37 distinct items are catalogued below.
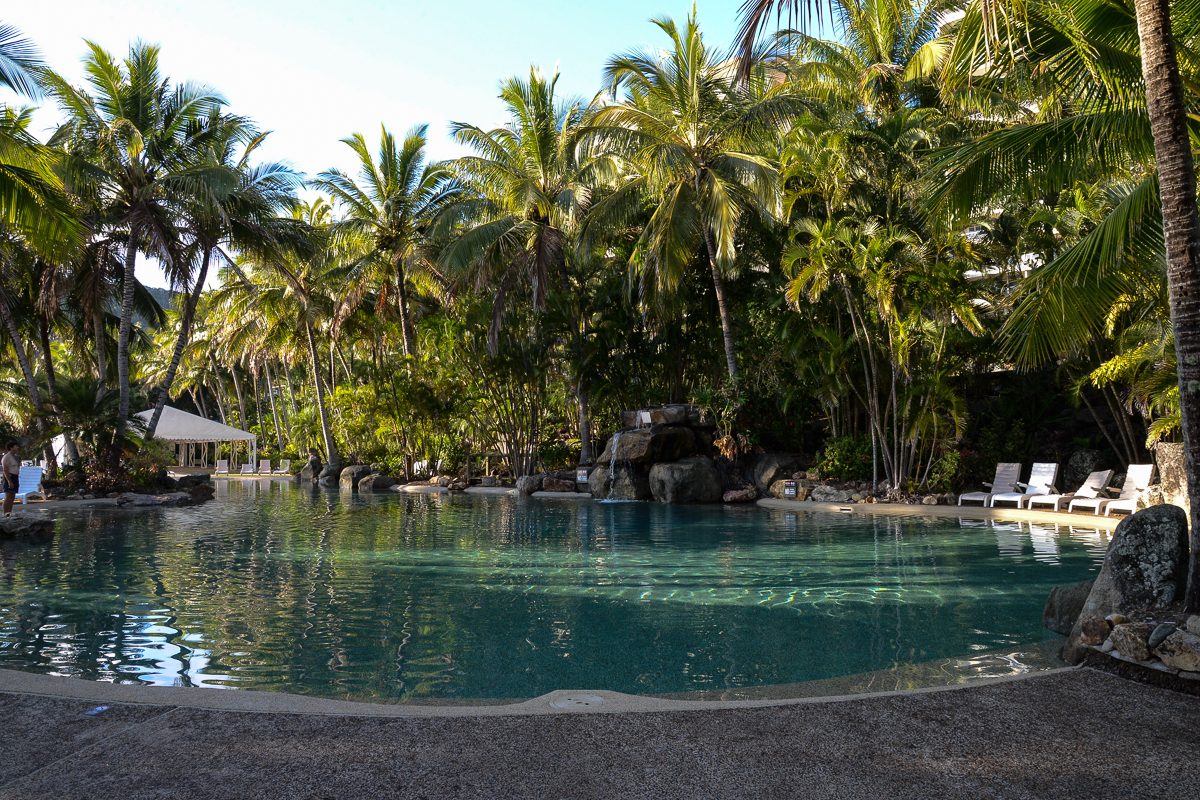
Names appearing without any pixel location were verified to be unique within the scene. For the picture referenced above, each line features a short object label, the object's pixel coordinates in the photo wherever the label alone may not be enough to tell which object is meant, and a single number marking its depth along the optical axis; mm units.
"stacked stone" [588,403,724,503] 17750
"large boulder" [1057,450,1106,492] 15109
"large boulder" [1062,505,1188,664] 4531
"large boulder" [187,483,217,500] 20281
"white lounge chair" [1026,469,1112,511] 12383
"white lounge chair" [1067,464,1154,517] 11531
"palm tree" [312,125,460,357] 26359
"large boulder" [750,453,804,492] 17891
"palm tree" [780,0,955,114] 19172
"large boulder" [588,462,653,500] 18703
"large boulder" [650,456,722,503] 17656
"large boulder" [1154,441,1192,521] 9859
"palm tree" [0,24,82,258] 9805
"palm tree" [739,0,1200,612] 4344
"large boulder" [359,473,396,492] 25633
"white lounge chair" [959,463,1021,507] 13711
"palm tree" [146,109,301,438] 19125
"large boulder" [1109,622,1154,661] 4012
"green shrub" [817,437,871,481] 16391
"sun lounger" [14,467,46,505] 15375
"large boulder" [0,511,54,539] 10945
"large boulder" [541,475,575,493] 20844
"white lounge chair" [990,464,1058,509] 13086
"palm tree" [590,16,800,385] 16812
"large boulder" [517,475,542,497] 21328
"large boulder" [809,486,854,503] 15582
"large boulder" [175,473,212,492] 20998
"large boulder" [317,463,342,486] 29834
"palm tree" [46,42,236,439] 17391
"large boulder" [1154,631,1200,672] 3789
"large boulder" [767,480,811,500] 16500
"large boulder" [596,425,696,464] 18625
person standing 12867
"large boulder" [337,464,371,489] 27141
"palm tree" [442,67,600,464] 20750
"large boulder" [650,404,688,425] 19172
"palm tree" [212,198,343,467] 29250
